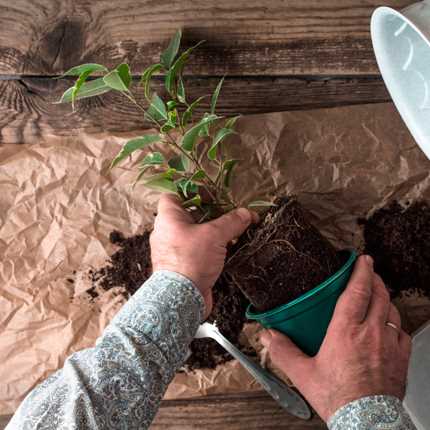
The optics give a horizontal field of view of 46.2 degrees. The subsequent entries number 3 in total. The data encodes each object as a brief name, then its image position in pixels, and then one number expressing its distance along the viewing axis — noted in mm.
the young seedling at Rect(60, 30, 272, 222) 823
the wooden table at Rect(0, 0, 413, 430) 1070
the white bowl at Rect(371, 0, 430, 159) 768
